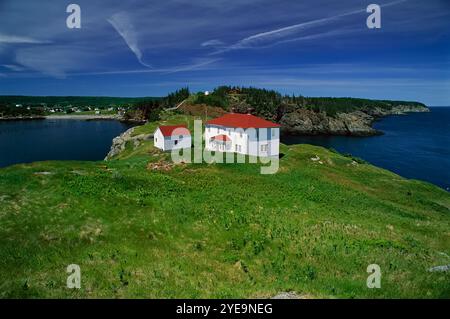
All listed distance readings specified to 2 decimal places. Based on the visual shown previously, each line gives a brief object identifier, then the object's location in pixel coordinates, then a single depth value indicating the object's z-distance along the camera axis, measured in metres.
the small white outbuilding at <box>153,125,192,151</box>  61.34
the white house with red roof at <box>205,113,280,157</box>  51.97
